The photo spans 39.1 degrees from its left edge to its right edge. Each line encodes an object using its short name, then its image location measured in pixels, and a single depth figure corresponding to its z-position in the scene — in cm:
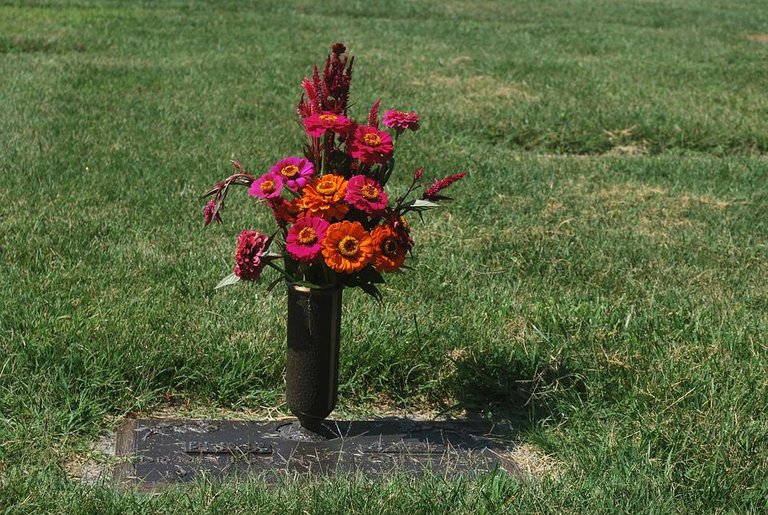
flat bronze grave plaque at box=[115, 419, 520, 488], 325
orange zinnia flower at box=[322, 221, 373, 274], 316
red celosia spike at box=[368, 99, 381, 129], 343
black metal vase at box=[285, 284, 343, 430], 334
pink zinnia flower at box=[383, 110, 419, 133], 346
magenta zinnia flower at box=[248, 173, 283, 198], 320
